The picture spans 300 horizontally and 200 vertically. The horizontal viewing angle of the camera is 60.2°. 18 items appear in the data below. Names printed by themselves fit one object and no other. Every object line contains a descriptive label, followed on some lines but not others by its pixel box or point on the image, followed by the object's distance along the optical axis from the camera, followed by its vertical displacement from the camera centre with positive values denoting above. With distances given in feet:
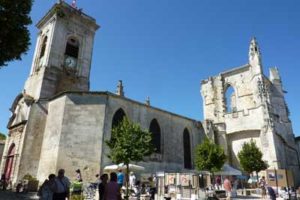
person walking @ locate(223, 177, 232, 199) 46.77 -0.10
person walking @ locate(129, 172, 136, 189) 51.61 +0.42
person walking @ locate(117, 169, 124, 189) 43.25 +0.78
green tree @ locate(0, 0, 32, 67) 30.27 +17.40
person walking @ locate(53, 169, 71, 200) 22.08 -0.48
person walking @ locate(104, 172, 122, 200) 19.62 -0.61
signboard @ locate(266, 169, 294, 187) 40.88 +1.60
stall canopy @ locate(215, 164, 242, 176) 69.10 +3.87
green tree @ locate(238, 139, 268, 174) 72.54 +7.37
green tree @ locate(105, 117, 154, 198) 48.08 +7.01
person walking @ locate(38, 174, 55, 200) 21.76 -0.75
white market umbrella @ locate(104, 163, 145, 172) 53.52 +3.16
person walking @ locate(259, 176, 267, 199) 56.34 -1.06
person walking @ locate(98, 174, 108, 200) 21.83 -0.22
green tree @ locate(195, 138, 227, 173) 65.82 +6.88
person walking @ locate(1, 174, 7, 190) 60.79 -0.79
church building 61.82 +18.67
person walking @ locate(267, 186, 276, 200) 40.14 -0.87
